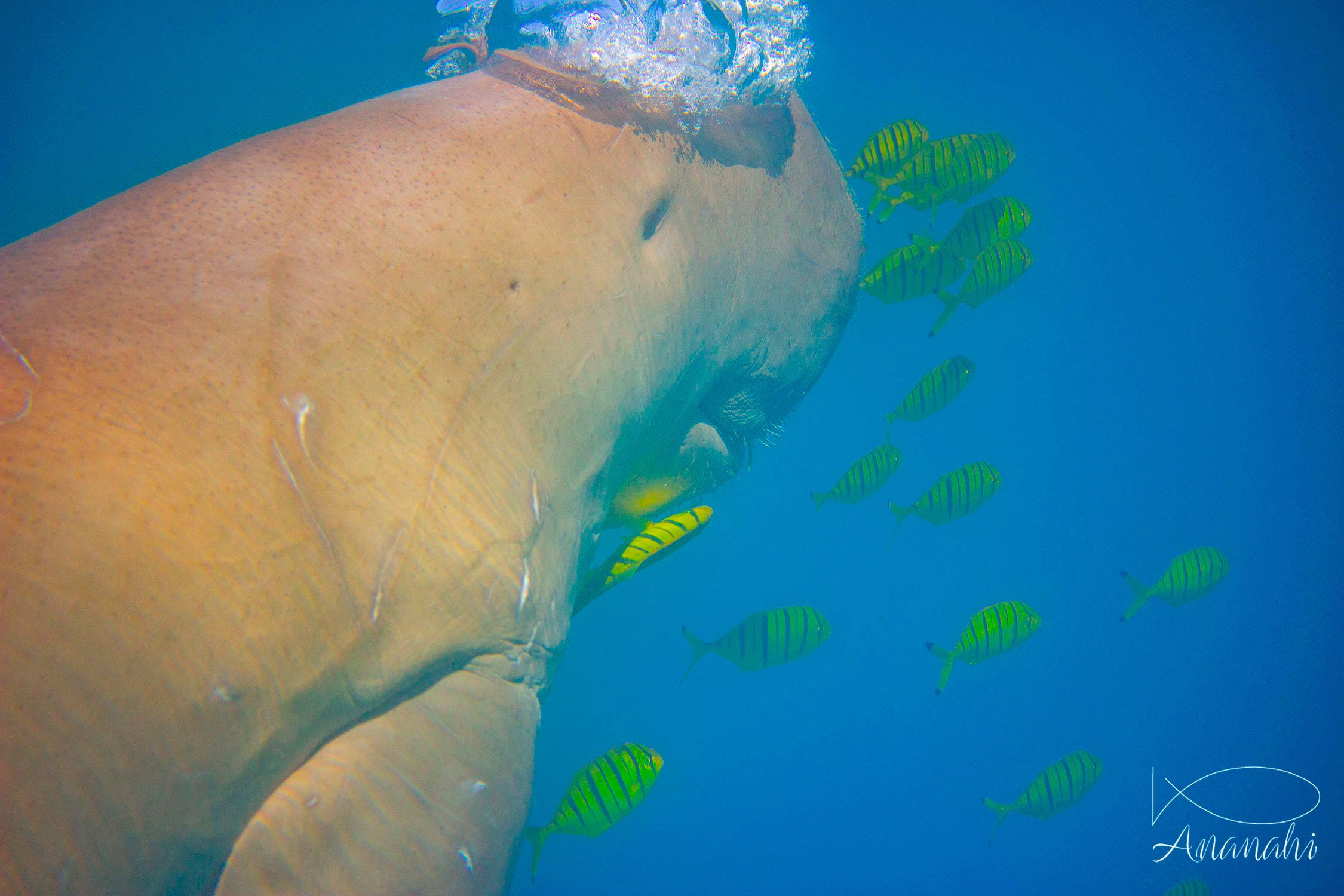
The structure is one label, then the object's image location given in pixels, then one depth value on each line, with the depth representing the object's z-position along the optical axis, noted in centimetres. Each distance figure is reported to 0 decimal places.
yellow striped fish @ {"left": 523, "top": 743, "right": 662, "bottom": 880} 339
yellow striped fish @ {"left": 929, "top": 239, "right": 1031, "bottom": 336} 430
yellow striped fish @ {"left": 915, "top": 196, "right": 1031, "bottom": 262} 412
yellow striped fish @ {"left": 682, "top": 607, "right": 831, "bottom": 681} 483
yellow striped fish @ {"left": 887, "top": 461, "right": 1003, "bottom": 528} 516
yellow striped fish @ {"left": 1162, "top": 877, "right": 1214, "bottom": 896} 634
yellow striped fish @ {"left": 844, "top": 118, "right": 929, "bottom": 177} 400
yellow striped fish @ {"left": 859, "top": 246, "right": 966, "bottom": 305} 418
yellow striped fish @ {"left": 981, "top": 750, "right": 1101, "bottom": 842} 570
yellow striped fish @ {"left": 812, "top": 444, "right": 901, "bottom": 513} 544
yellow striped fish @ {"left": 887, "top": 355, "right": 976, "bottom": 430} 504
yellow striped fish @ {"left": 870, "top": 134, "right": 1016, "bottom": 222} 396
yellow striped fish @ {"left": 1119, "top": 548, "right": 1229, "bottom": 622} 611
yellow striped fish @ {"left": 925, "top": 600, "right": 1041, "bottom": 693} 499
